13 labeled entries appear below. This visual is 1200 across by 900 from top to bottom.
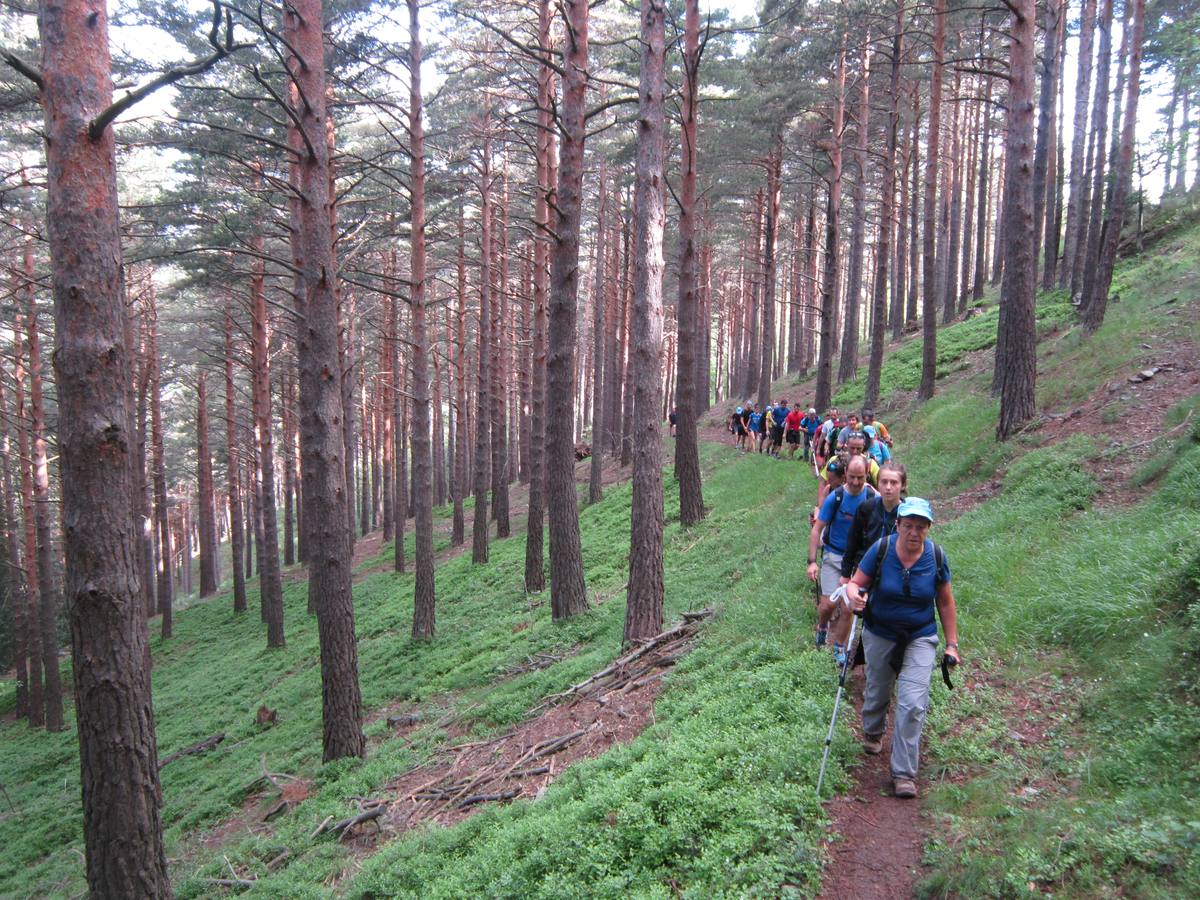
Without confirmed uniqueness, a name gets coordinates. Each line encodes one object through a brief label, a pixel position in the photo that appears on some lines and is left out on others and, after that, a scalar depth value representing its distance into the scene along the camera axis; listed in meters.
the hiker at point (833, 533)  6.06
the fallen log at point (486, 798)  6.22
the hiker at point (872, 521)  5.52
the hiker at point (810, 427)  17.52
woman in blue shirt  4.38
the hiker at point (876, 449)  8.72
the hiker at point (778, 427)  19.87
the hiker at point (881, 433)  10.12
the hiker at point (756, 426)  20.78
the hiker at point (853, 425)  11.66
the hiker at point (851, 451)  6.74
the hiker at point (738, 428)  22.26
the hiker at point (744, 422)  21.97
